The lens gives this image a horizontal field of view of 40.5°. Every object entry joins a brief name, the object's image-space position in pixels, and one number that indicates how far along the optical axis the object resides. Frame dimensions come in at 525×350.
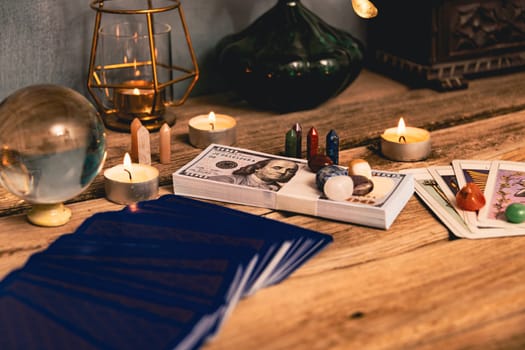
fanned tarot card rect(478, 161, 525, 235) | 1.12
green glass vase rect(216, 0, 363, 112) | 1.54
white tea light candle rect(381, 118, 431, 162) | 1.36
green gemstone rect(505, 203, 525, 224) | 1.11
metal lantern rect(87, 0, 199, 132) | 1.50
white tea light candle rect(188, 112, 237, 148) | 1.42
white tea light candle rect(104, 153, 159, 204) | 1.18
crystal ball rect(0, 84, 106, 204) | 1.04
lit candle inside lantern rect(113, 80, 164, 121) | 1.50
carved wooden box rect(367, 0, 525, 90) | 1.75
